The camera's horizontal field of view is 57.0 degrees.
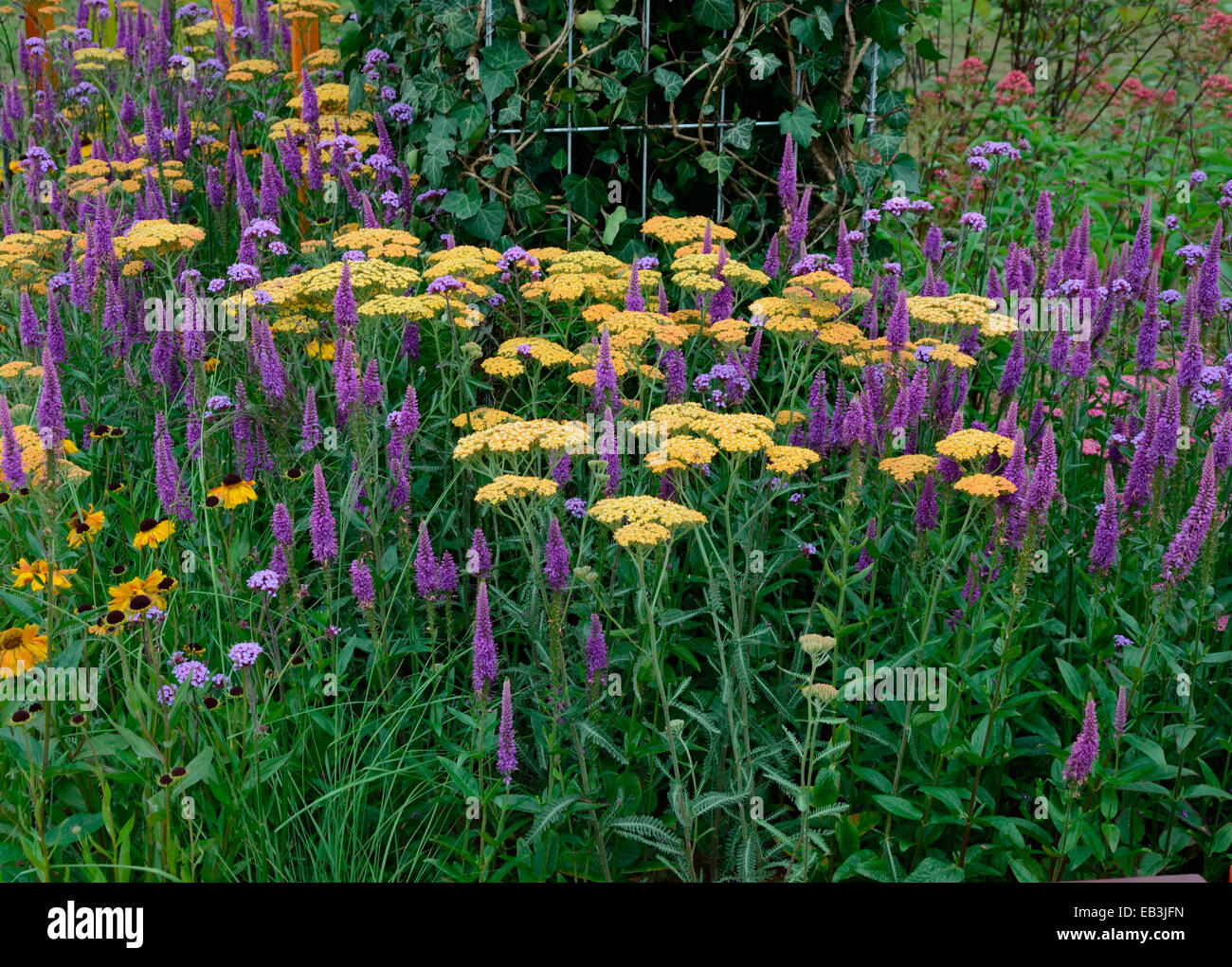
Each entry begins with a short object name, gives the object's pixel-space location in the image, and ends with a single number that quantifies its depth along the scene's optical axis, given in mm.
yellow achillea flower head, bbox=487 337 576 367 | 3865
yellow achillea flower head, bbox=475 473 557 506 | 2936
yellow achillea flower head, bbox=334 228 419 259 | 4344
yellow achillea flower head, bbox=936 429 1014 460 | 3100
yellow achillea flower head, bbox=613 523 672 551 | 2738
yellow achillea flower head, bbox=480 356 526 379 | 3854
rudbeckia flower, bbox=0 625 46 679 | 2814
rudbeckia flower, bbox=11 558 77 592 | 3096
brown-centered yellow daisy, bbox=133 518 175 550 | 3266
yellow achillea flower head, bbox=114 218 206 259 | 4203
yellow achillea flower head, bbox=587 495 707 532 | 2820
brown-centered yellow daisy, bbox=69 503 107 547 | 3332
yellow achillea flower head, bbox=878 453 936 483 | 3252
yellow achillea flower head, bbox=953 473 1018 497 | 2994
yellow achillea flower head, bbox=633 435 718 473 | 2980
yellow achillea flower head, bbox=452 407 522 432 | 3551
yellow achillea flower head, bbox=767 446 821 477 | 3145
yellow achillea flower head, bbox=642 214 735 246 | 4695
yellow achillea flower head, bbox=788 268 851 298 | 3912
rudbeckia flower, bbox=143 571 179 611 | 3008
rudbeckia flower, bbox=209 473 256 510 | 3396
